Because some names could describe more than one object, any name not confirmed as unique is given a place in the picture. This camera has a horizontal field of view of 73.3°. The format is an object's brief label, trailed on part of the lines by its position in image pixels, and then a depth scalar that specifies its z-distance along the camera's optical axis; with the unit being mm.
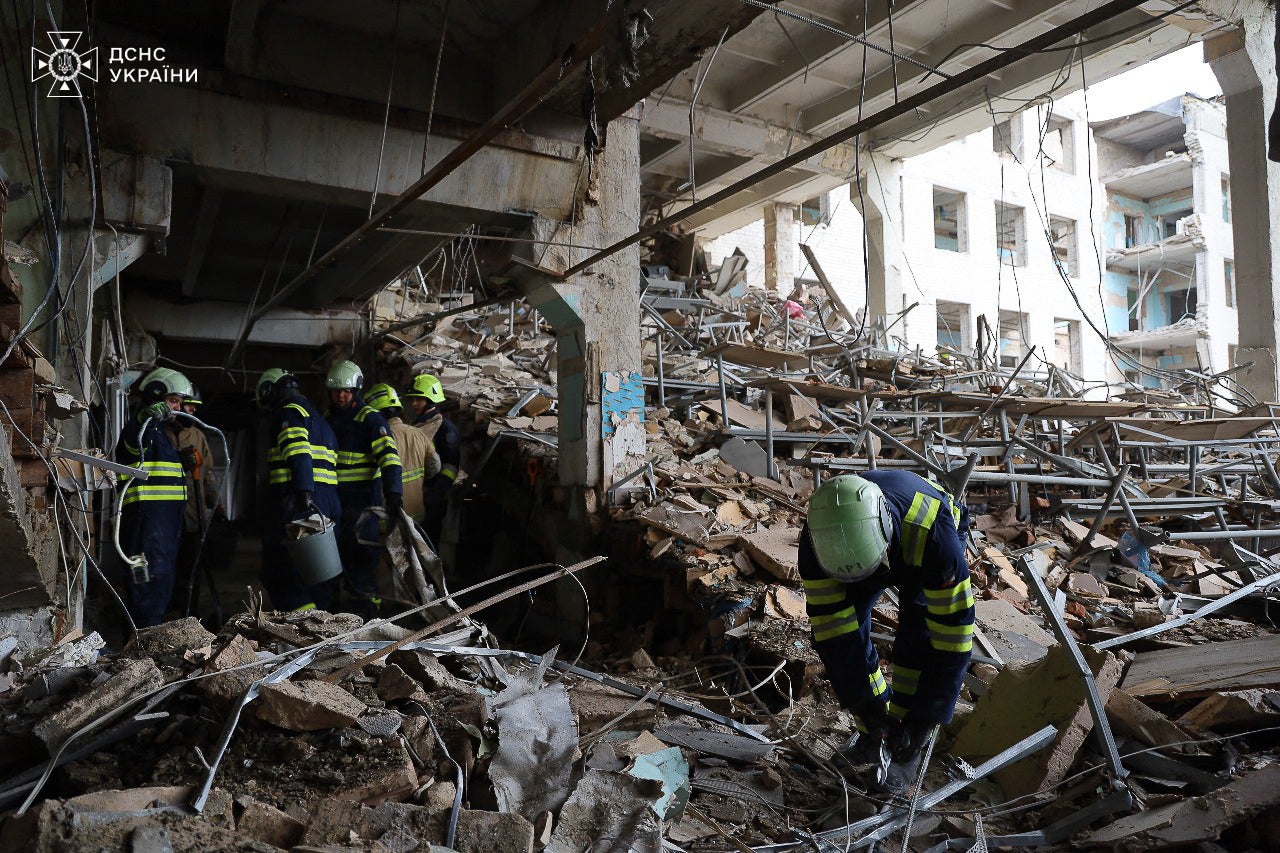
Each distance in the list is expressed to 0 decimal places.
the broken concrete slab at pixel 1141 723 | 3582
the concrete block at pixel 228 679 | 3033
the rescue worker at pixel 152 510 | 5840
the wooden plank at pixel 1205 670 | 3885
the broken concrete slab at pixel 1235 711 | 3561
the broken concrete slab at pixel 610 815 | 2791
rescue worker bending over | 3432
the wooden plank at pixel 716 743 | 3811
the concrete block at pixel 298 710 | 2928
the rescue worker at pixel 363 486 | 6289
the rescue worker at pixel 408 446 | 6688
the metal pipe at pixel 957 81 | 2488
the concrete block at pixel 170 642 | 3453
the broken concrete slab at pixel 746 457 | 7199
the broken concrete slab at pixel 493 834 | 2602
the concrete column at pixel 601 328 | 6422
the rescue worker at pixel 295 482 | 5902
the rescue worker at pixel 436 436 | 7129
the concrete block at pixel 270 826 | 2502
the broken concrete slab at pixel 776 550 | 5480
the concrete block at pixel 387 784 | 2740
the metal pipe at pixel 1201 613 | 4625
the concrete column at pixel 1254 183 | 10531
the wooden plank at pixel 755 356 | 7605
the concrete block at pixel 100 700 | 2797
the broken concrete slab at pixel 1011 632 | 5074
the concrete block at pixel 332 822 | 2510
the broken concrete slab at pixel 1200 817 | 2896
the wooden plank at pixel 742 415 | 8094
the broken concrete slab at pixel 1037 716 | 3584
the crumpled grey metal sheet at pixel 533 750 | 2986
